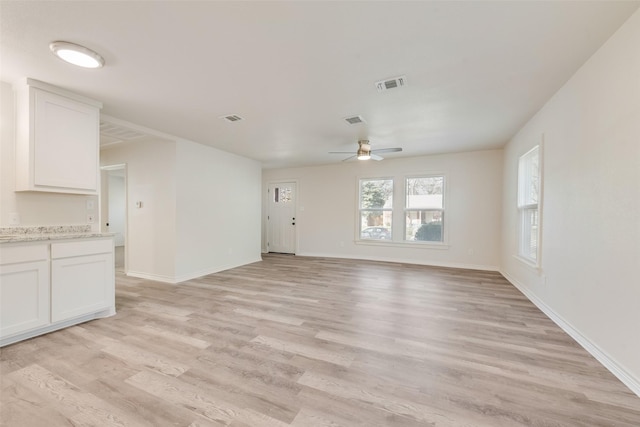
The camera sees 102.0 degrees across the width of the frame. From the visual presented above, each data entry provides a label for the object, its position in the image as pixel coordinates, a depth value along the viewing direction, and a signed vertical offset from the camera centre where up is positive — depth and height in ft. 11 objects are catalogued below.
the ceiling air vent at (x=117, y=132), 12.55 +4.02
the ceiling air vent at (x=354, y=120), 11.70 +4.19
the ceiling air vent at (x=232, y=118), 11.59 +4.17
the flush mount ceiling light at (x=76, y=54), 6.60 +4.09
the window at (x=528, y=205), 12.08 +0.35
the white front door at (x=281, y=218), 24.81 -0.78
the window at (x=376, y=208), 21.21 +0.24
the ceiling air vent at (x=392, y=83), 8.26 +4.21
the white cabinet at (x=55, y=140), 8.53 +2.38
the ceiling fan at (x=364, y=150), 15.33 +3.63
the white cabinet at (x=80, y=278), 8.54 -2.46
